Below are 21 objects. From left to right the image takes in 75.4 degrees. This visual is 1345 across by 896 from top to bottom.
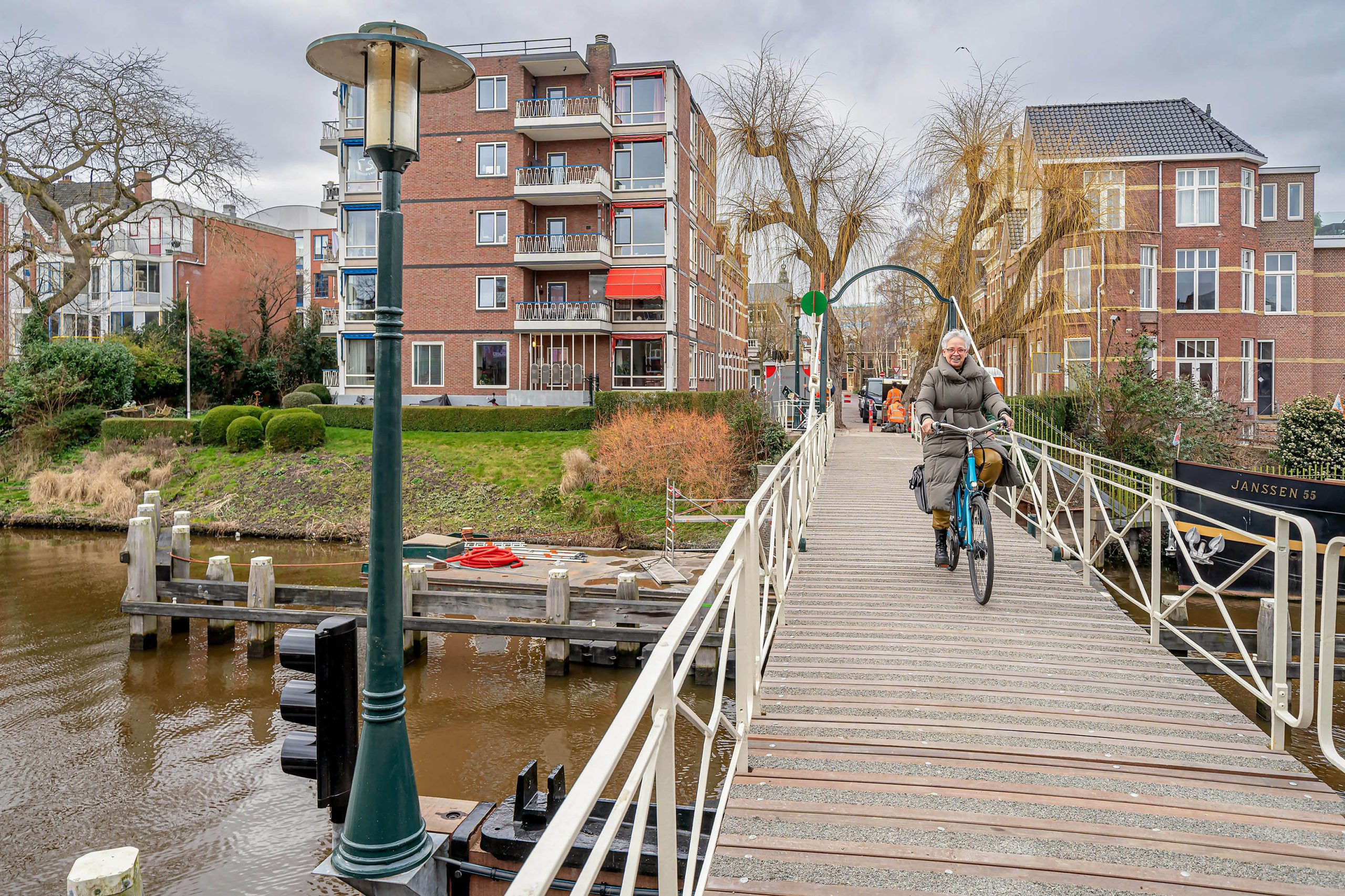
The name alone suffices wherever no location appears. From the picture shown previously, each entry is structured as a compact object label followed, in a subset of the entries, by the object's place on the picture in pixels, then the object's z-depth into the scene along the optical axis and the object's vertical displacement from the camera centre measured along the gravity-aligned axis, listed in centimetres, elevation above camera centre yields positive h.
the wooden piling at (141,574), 1354 -198
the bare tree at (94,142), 2791 +1030
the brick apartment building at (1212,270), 3209 +670
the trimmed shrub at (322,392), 3903 +249
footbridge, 322 -150
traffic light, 457 -142
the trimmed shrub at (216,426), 2883 +69
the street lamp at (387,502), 429 -28
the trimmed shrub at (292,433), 2803 +44
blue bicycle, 679 -64
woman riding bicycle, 724 +29
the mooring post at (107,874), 317 -158
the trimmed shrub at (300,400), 3478 +189
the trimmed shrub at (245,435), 2803 +39
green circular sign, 1769 +295
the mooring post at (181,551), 1458 -181
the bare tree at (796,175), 2402 +764
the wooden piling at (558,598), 1184 -205
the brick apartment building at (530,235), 3412 +848
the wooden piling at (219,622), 1383 -280
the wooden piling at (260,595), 1305 -223
